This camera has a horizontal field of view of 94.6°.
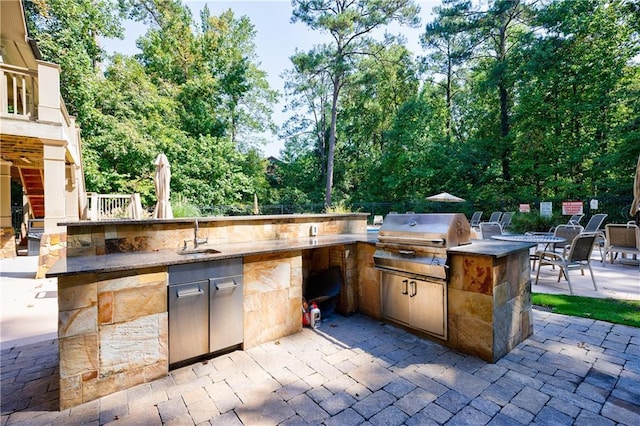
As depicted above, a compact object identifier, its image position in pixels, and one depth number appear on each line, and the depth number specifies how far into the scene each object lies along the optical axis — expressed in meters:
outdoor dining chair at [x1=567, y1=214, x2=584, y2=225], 10.56
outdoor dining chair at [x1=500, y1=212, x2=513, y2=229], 11.84
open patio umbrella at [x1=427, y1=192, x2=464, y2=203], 11.61
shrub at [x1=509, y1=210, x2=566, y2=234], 10.58
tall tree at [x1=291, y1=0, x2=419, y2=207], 15.07
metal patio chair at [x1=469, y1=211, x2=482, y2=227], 13.09
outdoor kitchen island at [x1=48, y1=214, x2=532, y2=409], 2.15
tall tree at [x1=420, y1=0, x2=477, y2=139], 15.23
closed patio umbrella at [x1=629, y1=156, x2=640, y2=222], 4.86
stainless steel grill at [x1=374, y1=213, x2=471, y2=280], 2.90
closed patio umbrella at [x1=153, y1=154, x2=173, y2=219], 4.32
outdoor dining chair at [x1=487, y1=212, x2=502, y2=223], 12.32
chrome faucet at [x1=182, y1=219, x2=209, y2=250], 3.31
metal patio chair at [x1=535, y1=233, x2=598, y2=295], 4.45
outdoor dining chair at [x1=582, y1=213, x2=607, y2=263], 7.85
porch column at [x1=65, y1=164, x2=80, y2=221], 8.06
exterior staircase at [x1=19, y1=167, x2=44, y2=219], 10.11
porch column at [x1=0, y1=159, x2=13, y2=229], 8.55
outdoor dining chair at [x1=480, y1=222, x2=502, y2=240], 6.03
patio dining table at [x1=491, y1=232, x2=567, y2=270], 4.66
